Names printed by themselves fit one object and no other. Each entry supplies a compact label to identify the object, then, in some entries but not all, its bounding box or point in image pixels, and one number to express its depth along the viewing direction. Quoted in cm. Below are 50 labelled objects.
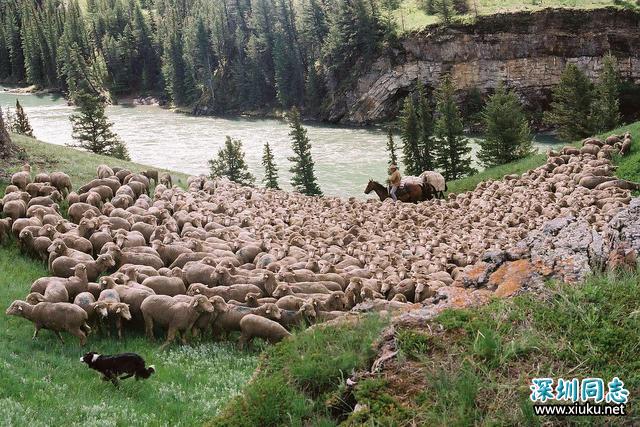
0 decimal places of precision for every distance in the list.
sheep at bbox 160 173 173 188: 2664
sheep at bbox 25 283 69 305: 1237
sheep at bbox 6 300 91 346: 1193
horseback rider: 3084
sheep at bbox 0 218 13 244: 1736
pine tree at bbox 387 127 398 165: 5204
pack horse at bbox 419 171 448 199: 3139
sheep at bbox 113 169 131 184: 2445
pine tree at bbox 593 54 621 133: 4416
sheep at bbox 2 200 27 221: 1828
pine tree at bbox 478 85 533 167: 4438
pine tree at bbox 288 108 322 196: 5134
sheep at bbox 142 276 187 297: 1369
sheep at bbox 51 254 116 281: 1480
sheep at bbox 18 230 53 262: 1625
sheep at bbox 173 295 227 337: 1247
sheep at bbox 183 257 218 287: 1448
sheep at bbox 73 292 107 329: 1238
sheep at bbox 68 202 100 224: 1923
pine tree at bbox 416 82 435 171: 5281
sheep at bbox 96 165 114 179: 2425
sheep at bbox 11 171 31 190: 2123
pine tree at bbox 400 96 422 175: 5256
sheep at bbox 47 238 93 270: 1527
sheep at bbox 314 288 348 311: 1327
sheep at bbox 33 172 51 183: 2181
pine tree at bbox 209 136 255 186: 5372
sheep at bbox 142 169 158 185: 2647
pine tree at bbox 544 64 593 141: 4628
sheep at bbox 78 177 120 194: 2189
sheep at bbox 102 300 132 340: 1216
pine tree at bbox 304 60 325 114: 9969
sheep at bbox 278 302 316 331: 1262
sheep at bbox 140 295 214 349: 1227
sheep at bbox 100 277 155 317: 1286
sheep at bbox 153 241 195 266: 1634
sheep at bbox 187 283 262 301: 1361
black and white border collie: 994
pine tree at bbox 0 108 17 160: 2477
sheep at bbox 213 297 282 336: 1252
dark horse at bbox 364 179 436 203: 3122
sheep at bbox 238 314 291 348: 1217
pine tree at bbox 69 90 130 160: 5331
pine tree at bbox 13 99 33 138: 5778
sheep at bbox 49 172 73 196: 2194
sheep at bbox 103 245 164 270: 1546
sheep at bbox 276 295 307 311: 1318
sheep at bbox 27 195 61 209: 1928
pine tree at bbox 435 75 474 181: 4941
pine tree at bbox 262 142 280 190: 5194
